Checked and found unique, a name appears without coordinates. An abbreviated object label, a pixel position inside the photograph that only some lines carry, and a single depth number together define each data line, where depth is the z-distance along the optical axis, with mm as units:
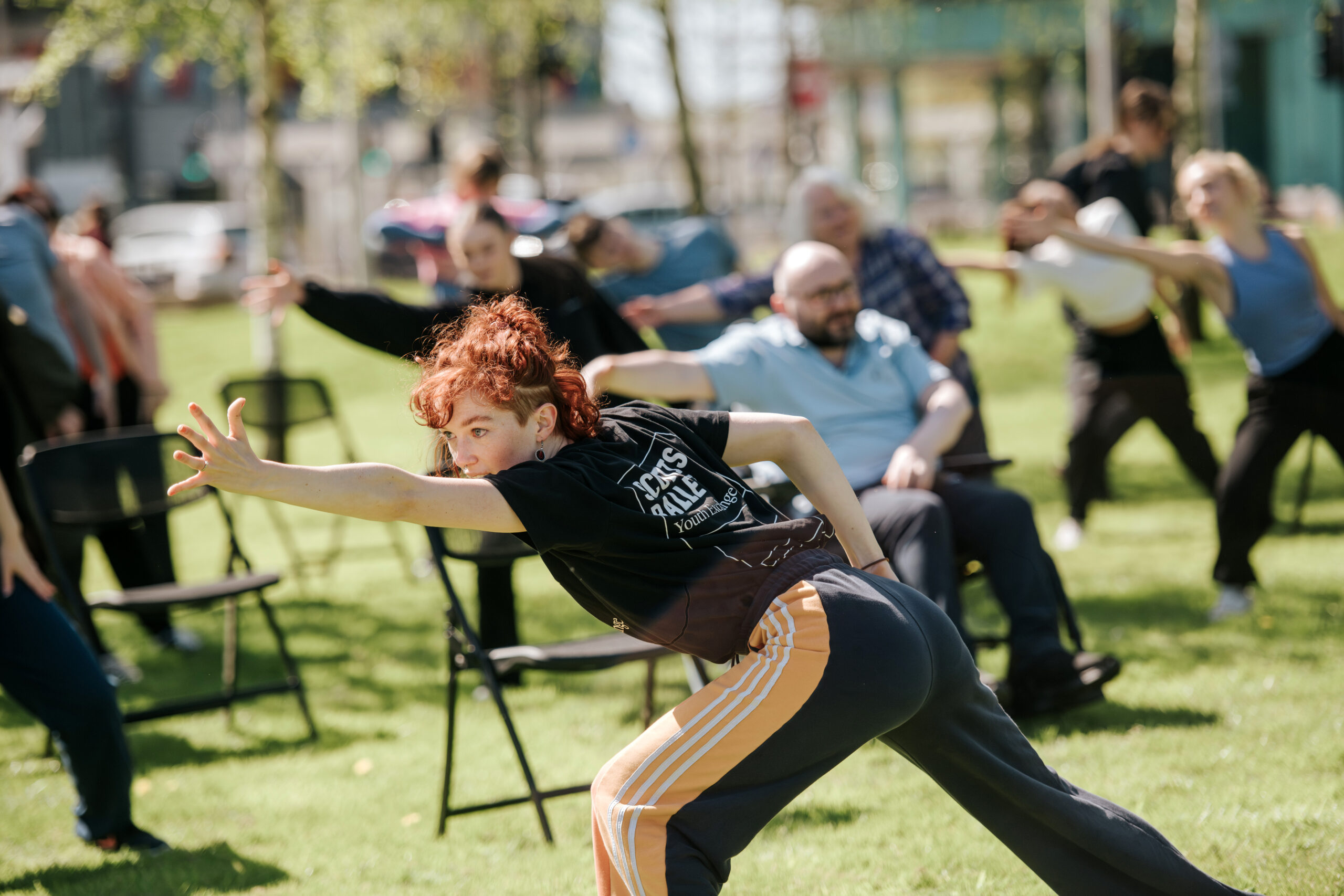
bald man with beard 8836
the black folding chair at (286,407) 15047
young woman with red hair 4715
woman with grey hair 12187
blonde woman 11320
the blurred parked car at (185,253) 48594
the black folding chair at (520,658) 8070
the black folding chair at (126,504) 9937
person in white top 14187
